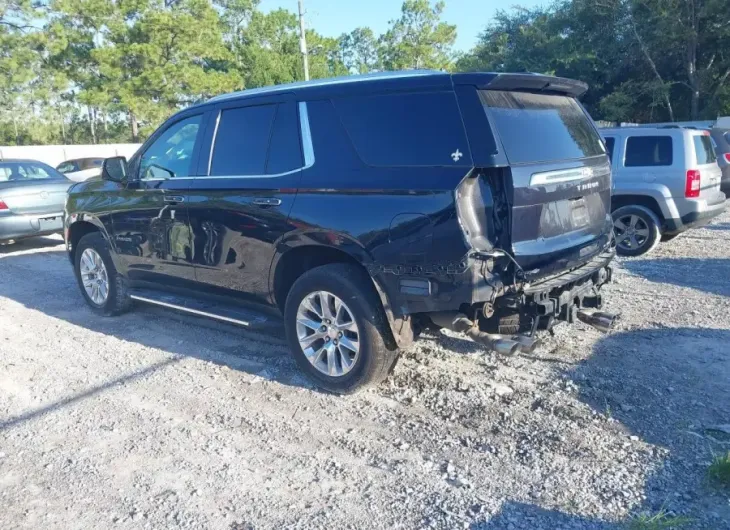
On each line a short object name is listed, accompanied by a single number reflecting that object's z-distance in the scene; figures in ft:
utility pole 80.77
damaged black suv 12.67
